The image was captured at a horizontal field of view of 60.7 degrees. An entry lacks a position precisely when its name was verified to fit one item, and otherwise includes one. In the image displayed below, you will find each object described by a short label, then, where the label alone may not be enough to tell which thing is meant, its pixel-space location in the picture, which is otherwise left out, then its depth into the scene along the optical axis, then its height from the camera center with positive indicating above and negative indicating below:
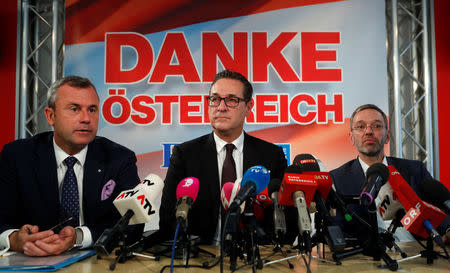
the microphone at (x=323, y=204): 1.31 -0.20
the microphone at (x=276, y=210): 1.38 -0.23
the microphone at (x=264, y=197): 1.57 -0.20
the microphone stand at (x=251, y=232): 1.36 -0.30
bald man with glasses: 2.91 -0.09
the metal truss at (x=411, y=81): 4.33 +0.79
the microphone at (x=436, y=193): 1.56 -0.19
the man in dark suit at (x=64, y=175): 2.21 -0.15
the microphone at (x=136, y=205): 1.43 -0.21
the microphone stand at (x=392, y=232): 1.64 -0.36
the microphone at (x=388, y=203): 1.63 -0.24
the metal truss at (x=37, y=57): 4.37 +1.12
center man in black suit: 2.30 -0.04
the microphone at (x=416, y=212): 1.50 -0.25
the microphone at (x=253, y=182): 1.26 -0.11
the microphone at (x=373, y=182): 1.39 -0.13
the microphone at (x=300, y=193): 1.27 -0.16
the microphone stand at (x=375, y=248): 1.47 -0.41
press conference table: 1.47 -0.47
